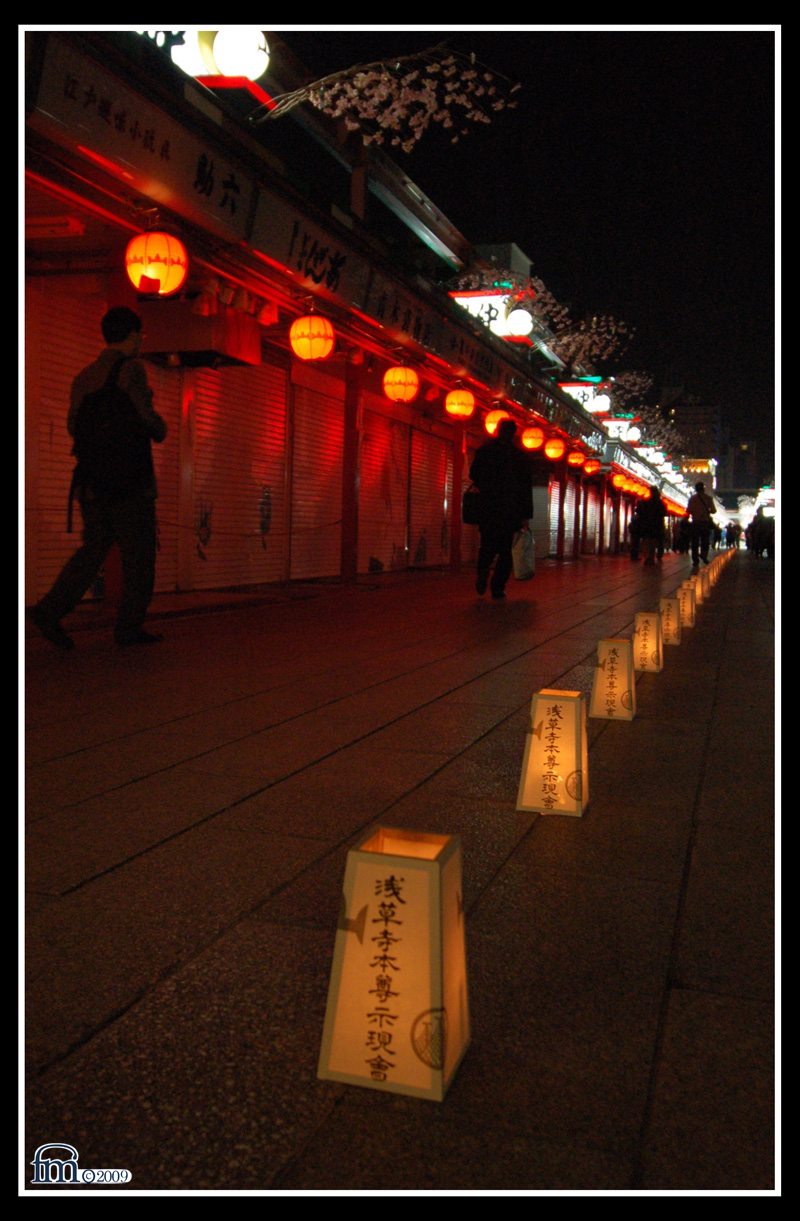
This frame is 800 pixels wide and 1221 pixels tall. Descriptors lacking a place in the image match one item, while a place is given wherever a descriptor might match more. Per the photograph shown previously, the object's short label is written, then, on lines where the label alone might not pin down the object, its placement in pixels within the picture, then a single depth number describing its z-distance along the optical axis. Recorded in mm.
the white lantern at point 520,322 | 23406
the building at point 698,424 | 115312
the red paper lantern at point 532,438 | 24906
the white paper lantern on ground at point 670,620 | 8758
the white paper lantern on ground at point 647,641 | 7059
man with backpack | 7219
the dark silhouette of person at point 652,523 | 26984
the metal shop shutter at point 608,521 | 50709
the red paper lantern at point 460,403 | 18219
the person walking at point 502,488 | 12781
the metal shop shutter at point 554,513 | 35906
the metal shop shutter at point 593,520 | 43991
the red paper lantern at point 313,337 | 11938
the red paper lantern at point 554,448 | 26688
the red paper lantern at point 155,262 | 8367
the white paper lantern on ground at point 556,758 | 3592
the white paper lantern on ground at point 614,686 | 5301
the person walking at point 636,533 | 28031
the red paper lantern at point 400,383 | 15148
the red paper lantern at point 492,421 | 20766
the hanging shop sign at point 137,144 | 6730
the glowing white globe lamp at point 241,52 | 9972
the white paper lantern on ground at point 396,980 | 1819
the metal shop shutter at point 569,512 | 40188
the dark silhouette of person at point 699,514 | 23703
